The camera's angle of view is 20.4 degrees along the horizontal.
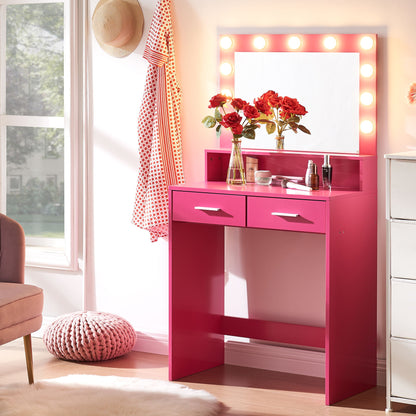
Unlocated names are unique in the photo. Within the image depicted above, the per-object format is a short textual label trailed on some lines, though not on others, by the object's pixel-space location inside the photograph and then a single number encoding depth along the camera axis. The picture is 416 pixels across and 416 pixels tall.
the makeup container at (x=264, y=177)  5.33
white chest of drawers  4.66
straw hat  5.83
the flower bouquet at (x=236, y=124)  5.24
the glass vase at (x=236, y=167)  5.33
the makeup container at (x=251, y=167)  5.48
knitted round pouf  5.73
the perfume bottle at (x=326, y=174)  5.12
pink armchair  4.87
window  6.42
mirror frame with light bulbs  5.14
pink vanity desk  4.88
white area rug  4.70
